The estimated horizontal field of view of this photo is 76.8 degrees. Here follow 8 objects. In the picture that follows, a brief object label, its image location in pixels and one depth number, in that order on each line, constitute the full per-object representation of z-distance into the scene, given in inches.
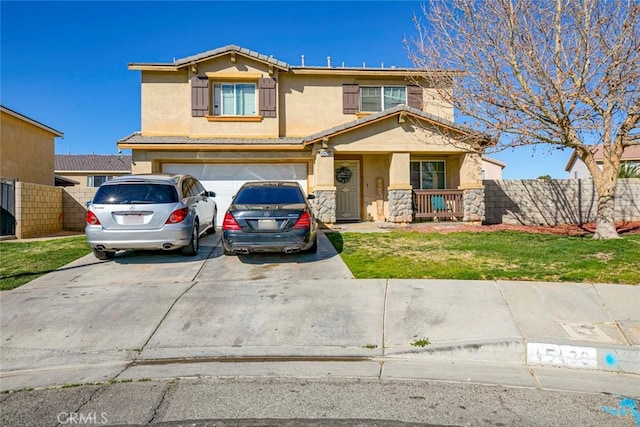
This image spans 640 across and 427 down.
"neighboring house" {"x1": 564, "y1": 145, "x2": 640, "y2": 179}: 1223.2
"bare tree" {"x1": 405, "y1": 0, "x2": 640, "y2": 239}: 349.4
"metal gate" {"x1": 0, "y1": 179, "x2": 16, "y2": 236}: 495.8
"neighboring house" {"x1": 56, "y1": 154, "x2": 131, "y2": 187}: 1307.8
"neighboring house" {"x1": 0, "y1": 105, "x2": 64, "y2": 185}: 635.5
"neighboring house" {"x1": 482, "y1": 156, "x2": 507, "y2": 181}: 1279.0
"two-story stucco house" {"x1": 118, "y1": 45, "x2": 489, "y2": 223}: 538.3
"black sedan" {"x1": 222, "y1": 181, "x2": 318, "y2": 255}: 298.0
